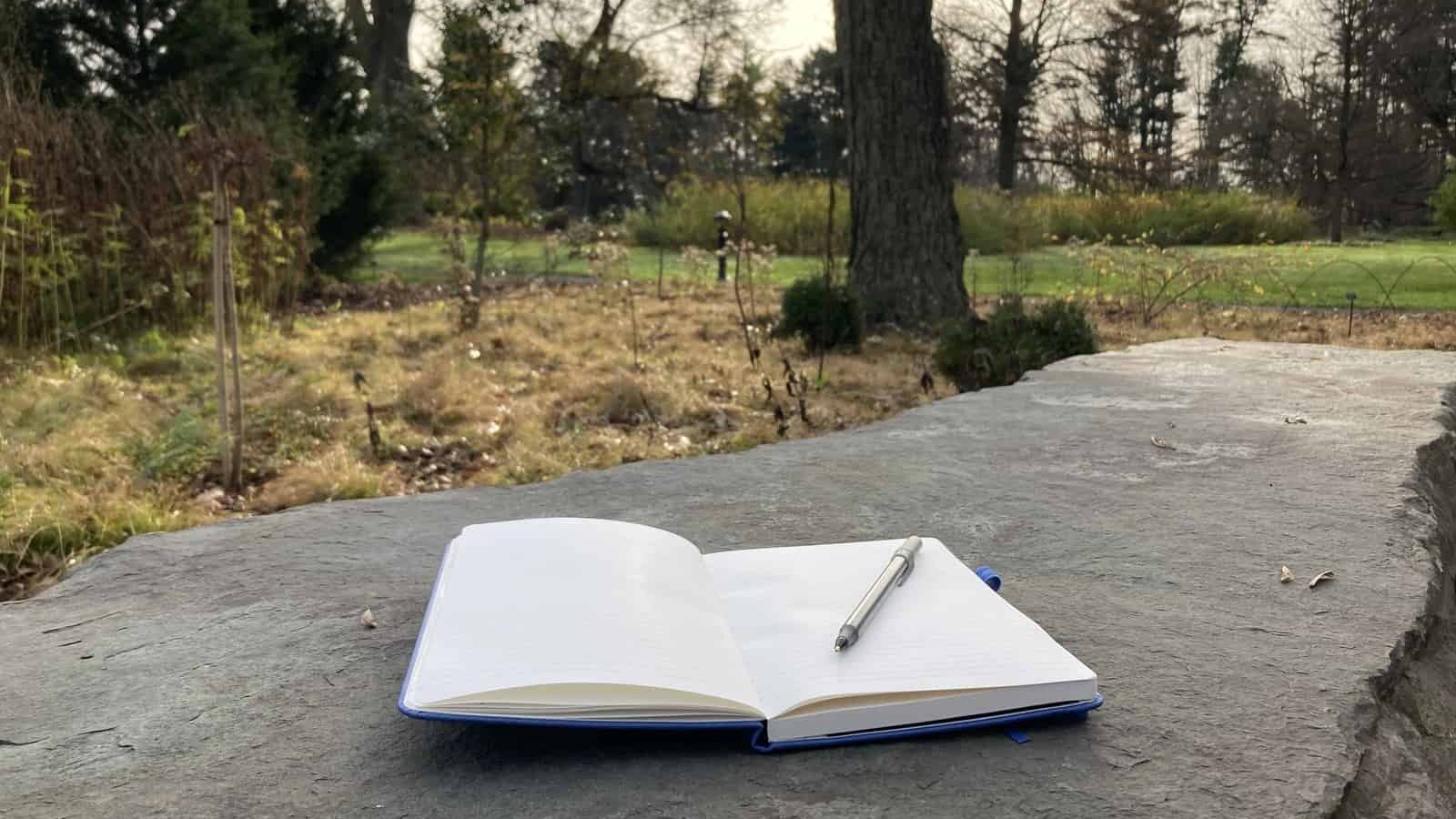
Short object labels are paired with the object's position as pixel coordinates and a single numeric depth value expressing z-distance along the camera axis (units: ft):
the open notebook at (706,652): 3.31
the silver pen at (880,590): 3.78
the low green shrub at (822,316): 20.17
